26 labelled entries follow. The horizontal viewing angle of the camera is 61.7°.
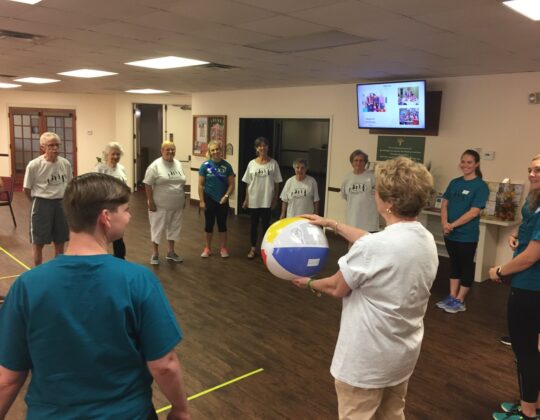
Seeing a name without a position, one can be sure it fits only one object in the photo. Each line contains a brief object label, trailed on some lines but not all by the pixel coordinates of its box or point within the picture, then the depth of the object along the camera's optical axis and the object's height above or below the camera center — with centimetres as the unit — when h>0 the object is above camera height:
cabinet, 512 -115
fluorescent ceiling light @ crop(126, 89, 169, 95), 978 +93
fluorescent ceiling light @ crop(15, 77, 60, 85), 821 +90
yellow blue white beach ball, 207 -51
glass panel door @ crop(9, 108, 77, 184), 1146 -6
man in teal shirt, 118 -52
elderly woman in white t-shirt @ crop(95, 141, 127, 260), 453 -34
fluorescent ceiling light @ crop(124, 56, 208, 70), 518 +84
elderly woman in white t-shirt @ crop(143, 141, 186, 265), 510 -70
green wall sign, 601 -5
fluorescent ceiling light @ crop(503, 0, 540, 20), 261 +83
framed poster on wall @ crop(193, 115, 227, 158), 896 +9
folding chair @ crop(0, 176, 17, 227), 725 -108
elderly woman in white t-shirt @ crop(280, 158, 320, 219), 528 -62
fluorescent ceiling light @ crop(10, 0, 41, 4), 296 +82
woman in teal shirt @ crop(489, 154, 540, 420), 221 -75
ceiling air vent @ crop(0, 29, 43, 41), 406 +84
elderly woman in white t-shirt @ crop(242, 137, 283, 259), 568 -60
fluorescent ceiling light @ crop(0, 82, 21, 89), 971 +92
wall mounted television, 571 +39
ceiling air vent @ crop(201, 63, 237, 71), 540 +84
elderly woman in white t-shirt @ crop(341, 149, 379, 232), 491 -58
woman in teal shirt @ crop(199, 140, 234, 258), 547 -61
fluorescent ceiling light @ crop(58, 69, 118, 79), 676 +88
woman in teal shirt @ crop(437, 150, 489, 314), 403 -70
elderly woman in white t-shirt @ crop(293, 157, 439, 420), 155 -53
